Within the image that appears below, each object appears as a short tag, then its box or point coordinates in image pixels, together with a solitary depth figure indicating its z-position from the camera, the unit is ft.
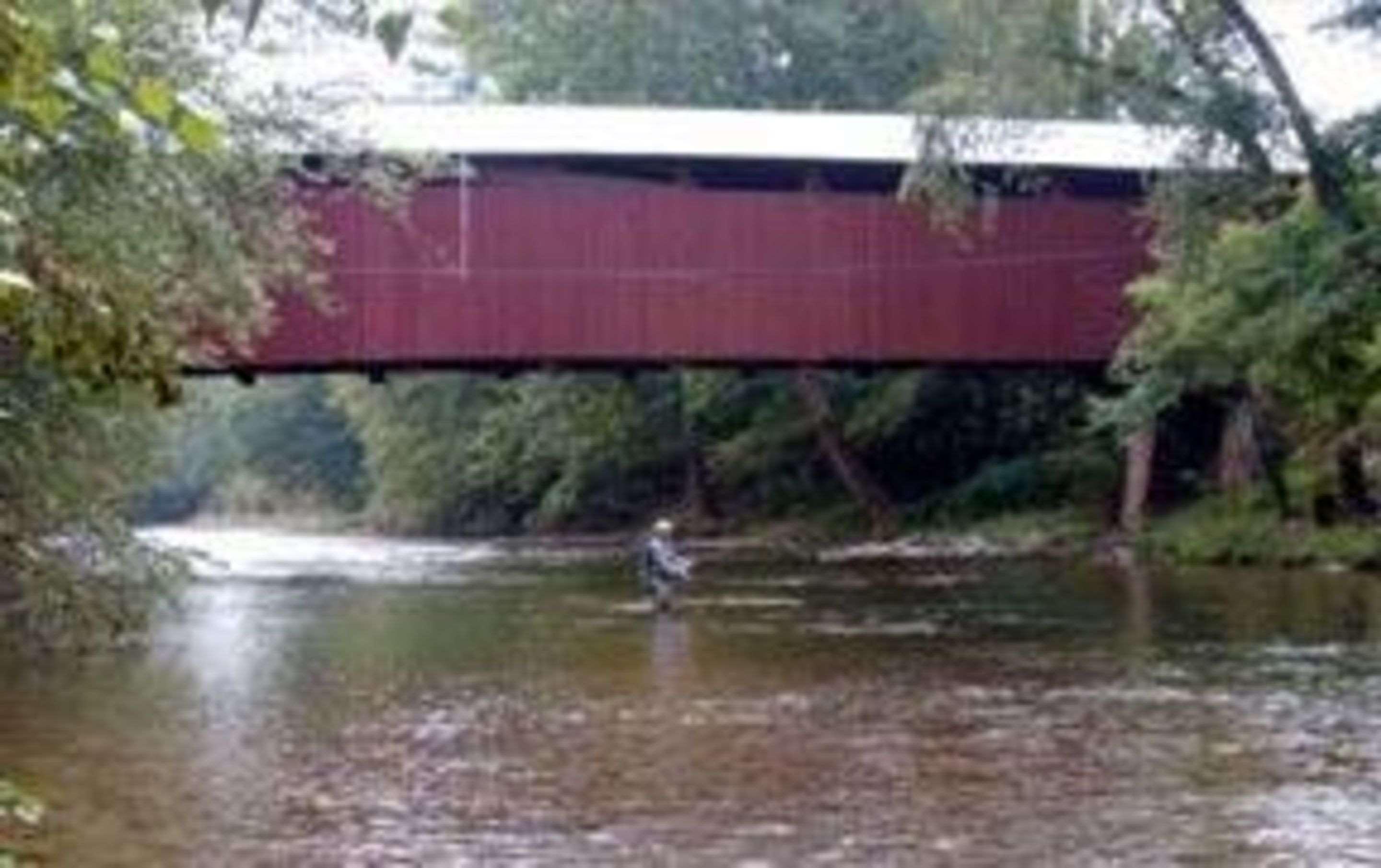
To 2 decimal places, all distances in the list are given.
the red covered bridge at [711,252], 103.24
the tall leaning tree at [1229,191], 63.41
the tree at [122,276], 38.07
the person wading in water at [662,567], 82.33
